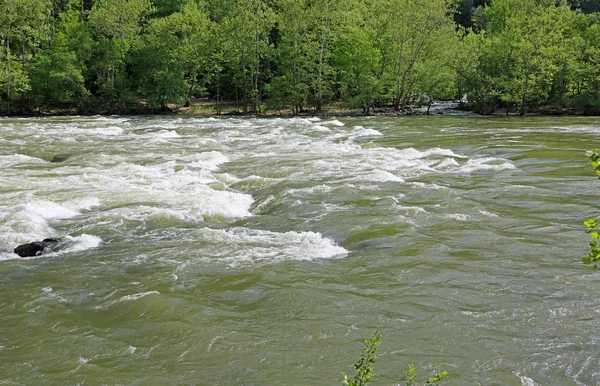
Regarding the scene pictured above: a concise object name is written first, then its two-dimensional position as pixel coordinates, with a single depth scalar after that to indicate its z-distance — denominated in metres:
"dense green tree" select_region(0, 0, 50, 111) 44.62
